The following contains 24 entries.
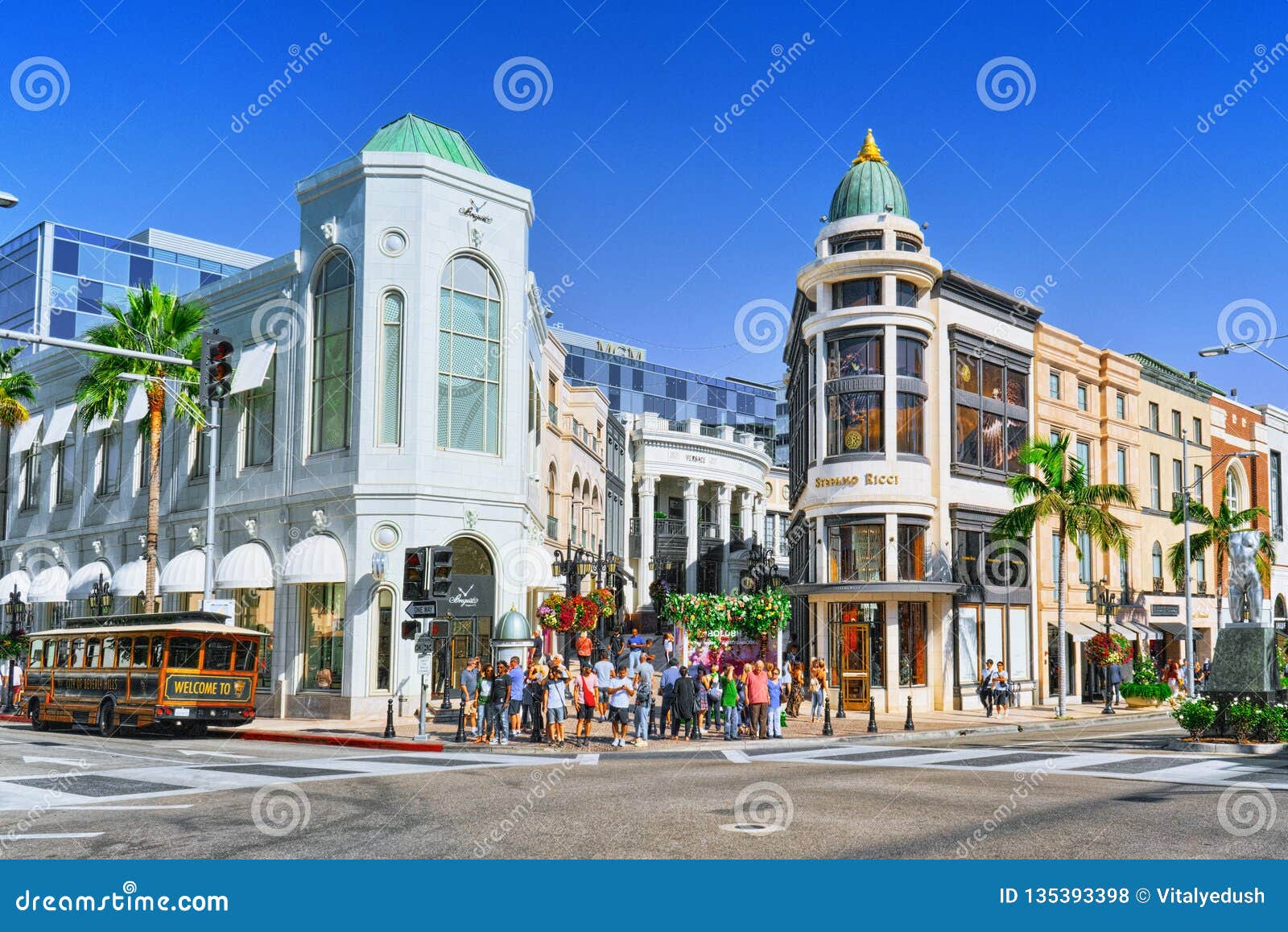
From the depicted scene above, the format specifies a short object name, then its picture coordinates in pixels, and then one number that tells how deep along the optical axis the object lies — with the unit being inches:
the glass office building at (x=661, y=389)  3836.1
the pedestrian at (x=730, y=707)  1056.2
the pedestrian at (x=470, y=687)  1040.8
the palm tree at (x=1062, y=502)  1412.4
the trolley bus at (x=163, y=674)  1040.8
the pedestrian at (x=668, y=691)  1054.4
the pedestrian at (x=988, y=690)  1385.5
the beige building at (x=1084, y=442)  1708.9
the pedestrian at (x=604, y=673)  1032.8
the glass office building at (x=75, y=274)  2908.5
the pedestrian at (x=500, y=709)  971.9
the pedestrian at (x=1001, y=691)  1416.1
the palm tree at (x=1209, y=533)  1916.7
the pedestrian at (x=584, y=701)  964.6
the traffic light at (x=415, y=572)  955.3
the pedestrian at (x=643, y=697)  975.0
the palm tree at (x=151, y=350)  1412.4
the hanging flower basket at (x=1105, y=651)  1593.3
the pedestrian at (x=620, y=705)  939.3
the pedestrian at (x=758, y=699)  1047.0
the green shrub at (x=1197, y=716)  960.3
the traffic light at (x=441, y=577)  944.3
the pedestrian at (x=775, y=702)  1064.2
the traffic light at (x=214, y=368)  836.6
